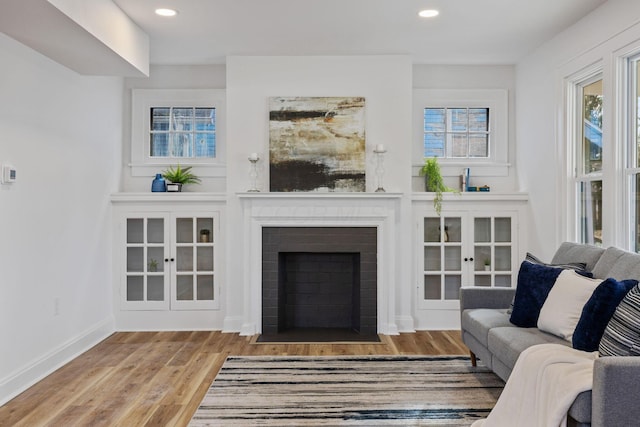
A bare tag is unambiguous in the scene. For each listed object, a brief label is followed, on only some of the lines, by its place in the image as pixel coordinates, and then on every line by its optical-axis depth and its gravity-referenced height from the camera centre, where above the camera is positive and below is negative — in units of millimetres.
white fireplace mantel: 4918 -102
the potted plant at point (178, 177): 5191 +340
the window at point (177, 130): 5352 +833
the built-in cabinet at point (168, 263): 5125 -511
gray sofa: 2027 -711
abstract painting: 4988 +643
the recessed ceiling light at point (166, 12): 3822 +1466
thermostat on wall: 3287 +229
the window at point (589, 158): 3924 +421
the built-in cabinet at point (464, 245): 5152 -327
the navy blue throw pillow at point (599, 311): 2502 -477
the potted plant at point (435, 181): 5133 +304
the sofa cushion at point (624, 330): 2211 -512
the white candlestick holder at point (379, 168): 5016 +419
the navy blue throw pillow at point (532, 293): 3223 -508
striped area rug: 2980 -1166
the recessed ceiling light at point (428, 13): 3877 +1486
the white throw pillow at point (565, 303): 2874 -515
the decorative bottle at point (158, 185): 5184 +256
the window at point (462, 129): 5391 +859
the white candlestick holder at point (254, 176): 4939 +335
